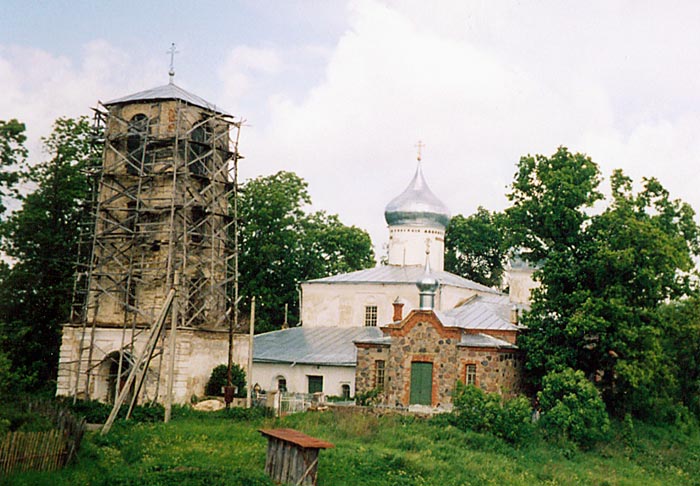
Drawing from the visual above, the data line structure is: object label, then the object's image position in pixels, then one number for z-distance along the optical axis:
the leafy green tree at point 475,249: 54.38
